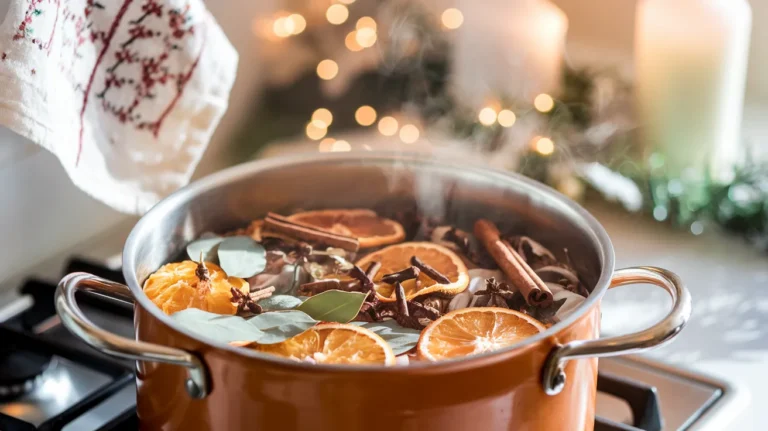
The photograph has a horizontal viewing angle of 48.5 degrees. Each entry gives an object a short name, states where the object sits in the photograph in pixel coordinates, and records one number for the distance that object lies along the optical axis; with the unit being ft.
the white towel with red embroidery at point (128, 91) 2.50
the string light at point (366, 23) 4.82
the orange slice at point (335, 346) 2.03
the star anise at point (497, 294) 2.38
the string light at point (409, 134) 4.35
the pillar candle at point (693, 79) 3.80
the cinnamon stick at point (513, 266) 2.37
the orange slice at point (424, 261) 2.43
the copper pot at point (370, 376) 1.77
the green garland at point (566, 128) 3.76
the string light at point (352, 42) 4.65
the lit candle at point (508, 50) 4.19
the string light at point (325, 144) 4.43
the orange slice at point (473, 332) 2.08
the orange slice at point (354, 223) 2.86
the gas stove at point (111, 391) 2.64
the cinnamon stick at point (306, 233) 2.74
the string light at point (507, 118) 4.01
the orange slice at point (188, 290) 2.30
